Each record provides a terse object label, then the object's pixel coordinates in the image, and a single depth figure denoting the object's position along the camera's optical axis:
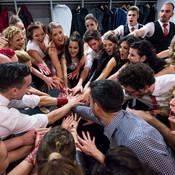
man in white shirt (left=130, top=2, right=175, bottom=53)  2.79
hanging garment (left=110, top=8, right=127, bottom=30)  4.76
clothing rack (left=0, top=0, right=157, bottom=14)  4.46
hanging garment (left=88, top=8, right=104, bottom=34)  4.90
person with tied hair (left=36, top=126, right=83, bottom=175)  0.68
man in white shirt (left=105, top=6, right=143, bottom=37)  3.12
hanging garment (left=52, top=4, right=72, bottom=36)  4.78
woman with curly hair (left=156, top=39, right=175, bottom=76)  1.87
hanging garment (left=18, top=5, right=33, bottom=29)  4.54
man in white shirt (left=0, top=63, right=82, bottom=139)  1.22
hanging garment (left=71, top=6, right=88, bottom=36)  4.79
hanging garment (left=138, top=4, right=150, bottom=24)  4.98
